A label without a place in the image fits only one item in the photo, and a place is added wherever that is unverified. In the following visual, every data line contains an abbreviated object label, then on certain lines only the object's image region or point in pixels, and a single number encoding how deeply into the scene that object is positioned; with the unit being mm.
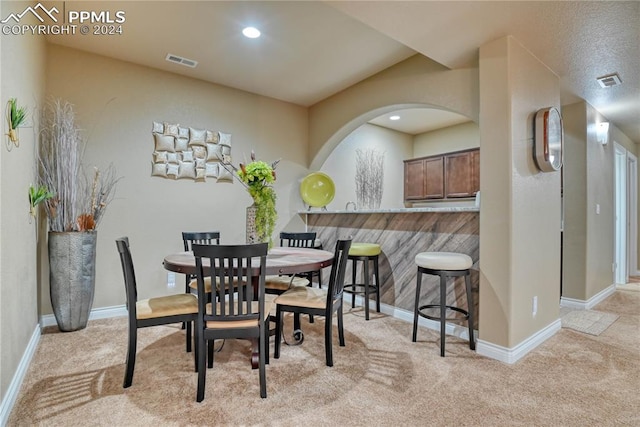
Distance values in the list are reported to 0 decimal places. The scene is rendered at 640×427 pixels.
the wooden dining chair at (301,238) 3490
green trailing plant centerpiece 2344
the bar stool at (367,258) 3135
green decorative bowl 4621
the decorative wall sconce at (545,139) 2438
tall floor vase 2742
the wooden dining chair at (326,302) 2135
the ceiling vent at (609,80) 2947
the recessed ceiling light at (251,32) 2797
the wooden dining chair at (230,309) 1685
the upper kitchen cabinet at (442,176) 5270
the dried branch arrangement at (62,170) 2787
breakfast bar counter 2697
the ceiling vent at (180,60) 3285
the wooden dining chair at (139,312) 1854
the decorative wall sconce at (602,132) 3900
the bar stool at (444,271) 2355
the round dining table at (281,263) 1892
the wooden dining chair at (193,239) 2808
